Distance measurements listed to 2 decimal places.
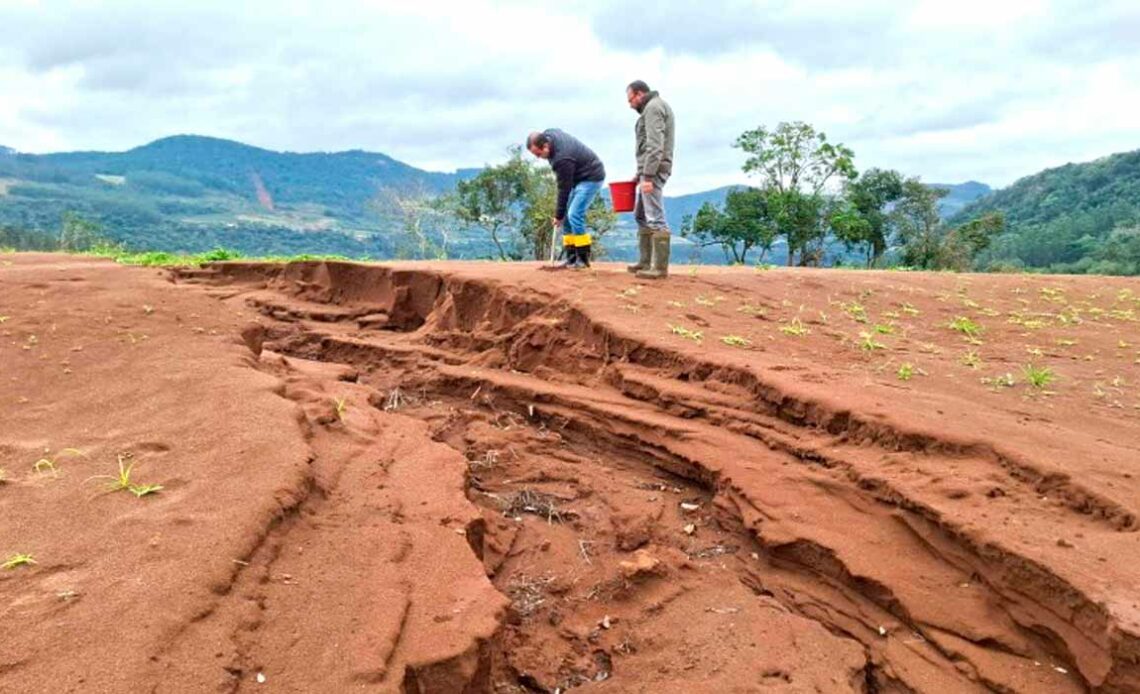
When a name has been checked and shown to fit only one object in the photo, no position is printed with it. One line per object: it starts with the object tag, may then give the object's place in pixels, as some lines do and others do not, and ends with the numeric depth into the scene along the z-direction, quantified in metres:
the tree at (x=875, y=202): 28.12
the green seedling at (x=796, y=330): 5.92
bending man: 7.65
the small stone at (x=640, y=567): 3.65
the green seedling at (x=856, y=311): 6.78
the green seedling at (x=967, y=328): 6.45
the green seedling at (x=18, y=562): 2.56
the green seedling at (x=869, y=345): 5.62
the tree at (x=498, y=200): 27.69
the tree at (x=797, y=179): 25.97
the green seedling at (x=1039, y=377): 4.79
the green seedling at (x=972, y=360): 5.30
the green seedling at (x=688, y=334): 5.56
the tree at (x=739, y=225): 26.55
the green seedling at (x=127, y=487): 3.12
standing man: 7.20
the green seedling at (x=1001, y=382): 4.77
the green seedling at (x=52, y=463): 3.37
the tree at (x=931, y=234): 26.88
